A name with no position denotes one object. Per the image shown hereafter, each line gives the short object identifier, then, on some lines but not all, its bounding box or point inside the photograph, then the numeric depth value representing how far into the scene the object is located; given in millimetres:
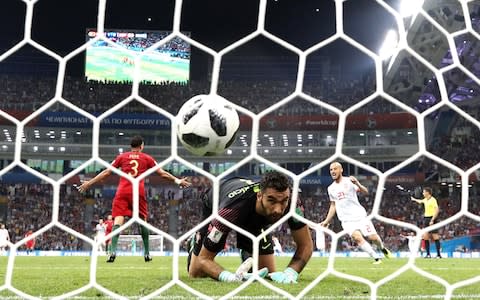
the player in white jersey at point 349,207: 7465
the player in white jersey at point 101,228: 15588
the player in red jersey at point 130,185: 5727
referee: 10453
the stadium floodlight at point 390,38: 24022
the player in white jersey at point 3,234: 14872
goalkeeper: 3066
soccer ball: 3061
